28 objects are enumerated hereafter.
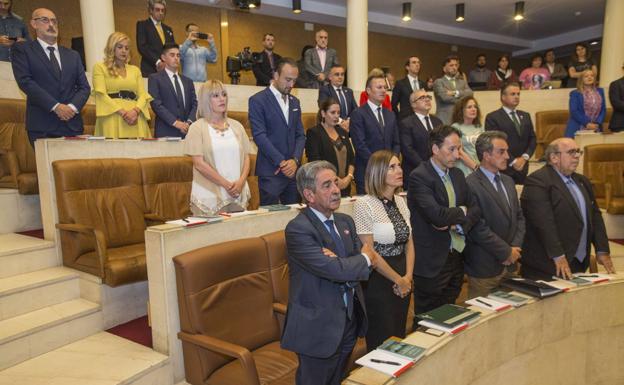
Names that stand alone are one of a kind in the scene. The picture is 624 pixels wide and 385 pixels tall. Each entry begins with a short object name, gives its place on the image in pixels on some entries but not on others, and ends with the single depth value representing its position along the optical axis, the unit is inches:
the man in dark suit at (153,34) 184.5
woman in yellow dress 140.6
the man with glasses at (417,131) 157.2
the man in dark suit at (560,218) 112.1
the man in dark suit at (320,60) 243.9
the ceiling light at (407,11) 363.3
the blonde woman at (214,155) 113.0
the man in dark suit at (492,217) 110.3
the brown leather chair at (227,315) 85.5
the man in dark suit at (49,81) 132.1
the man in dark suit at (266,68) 263.3
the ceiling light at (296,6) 332.2
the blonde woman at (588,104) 216.5
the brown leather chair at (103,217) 112.3
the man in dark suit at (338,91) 183.8
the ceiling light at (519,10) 358.6
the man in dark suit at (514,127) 164.1
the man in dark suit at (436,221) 105.0
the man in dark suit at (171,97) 154.5
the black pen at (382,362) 68.6
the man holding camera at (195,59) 212.8
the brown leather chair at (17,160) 145.6
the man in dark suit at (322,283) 72.4
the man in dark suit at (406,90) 215.5
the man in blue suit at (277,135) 126.9
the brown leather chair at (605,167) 196.1
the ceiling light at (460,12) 368.8
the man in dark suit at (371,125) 151.0
